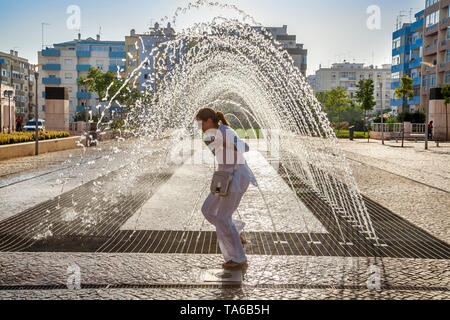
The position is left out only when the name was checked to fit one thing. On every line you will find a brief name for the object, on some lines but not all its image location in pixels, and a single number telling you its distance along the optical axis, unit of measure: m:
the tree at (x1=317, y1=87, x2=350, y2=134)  69.62
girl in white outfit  5.23
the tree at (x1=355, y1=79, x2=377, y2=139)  62.62
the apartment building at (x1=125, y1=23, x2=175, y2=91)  80.56
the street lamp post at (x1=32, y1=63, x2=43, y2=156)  20.24
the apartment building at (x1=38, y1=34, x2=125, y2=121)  89.81
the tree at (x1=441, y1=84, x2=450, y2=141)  36.59
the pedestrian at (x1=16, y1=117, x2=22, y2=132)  49.00
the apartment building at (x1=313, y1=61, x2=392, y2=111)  147.09
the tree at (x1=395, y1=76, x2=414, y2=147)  51.75
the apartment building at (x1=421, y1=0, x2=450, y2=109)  56.97
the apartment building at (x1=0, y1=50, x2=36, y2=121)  104.00
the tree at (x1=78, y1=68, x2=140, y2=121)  58.56
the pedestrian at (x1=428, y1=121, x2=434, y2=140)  40.53
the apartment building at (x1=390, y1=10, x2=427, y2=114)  70.12
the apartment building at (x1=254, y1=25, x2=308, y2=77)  105.69
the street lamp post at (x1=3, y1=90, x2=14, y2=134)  34.29
